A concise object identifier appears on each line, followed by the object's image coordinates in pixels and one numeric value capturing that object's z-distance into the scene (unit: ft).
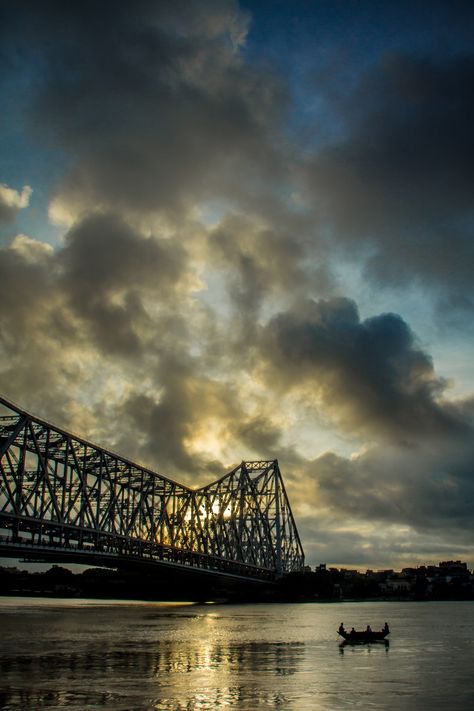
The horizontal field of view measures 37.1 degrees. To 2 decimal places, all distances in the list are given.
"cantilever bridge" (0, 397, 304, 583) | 288.71
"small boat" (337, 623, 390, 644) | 194.29
